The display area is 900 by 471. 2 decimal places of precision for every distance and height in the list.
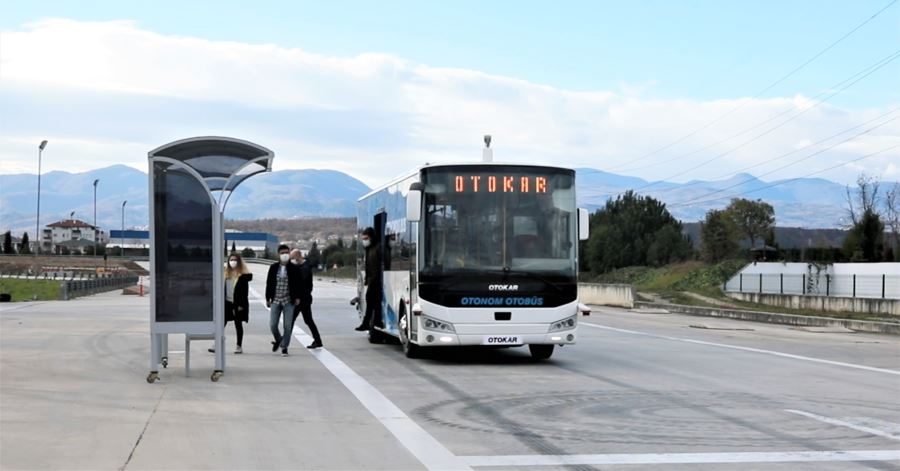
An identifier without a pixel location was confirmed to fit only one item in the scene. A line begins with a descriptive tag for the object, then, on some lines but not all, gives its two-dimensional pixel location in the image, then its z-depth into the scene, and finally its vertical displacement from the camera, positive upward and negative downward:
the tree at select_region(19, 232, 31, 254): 161.98 +0.49
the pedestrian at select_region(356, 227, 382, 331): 22.41 -0.52
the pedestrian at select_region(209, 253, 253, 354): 19.59 -0.65
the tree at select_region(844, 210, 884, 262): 57.84 +0.53
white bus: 18.06 -0.07
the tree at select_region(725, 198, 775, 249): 93.69 +2.83
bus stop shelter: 15.59 +0.03
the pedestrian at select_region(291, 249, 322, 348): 19.86 -0.60
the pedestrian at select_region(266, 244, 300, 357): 19.80 -0.63
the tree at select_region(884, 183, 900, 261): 84.25 +3.26
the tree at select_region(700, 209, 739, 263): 69.56 +0.59
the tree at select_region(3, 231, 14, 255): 146.65 +0.82
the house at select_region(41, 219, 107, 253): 191.75 +0.91
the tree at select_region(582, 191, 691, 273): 78.81 +0.83
